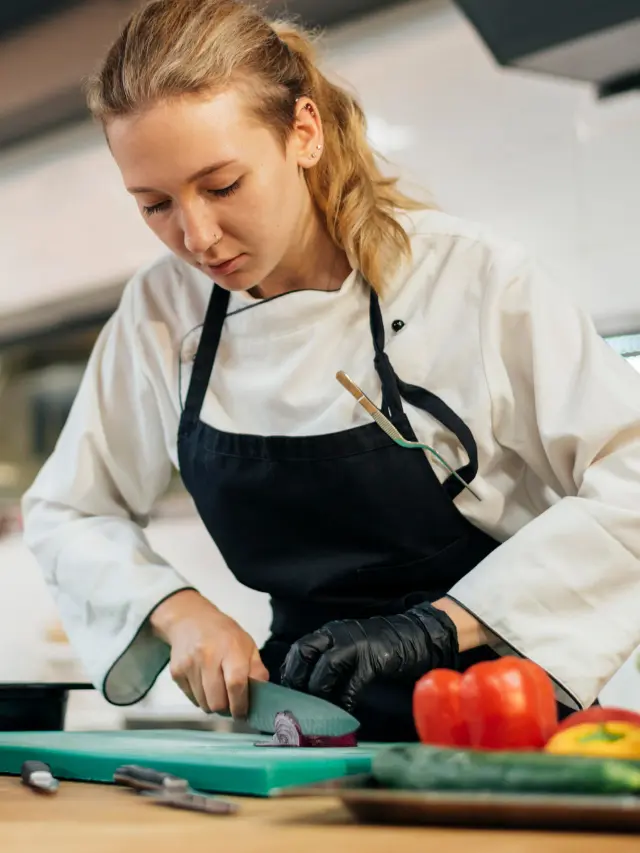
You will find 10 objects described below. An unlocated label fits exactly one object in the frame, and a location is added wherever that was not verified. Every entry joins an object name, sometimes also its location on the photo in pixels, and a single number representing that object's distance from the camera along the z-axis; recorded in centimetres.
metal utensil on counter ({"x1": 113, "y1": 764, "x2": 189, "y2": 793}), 77
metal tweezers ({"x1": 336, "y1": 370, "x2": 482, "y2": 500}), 121
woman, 113
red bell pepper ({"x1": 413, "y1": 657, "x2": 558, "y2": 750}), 85
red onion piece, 99
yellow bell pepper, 71
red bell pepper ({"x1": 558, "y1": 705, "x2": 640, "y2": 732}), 80
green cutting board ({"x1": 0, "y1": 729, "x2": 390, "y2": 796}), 79
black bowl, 125
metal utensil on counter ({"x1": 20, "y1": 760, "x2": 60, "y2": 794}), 87
